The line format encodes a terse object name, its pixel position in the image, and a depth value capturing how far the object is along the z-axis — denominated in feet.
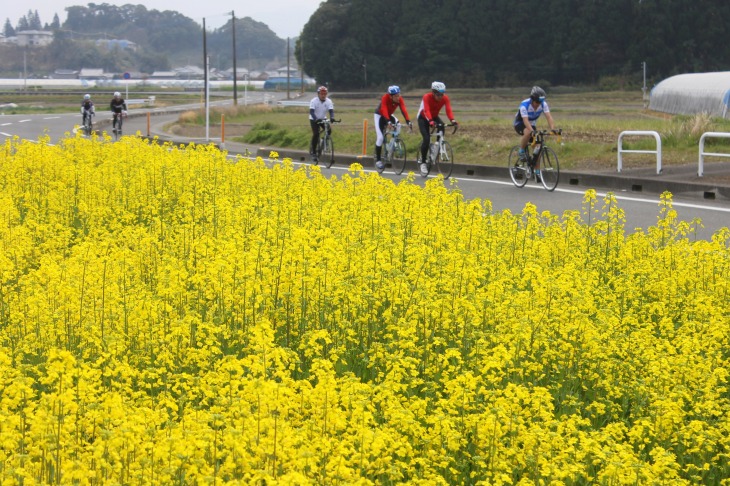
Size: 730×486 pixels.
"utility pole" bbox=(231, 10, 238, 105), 263.78
